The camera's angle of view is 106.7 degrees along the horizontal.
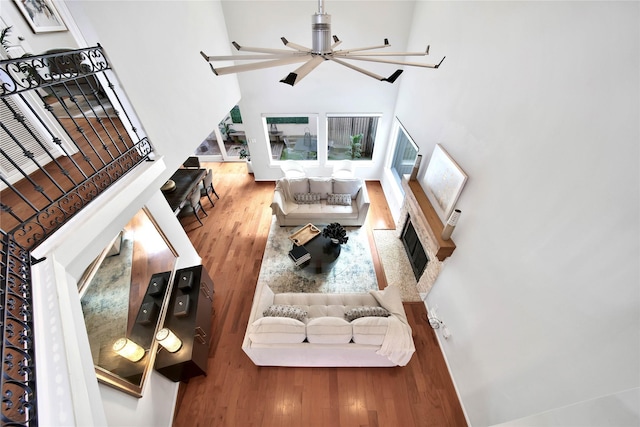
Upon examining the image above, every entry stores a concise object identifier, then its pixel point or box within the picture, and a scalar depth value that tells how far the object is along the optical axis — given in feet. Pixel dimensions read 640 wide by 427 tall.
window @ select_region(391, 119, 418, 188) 15.58
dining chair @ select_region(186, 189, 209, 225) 16.79
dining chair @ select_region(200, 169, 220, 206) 18.21
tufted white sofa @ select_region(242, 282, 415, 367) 8.83
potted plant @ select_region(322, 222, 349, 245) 14.05
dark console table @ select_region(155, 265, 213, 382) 8.82
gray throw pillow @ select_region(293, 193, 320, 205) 17.35
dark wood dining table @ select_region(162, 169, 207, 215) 15.53
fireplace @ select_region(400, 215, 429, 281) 13.21
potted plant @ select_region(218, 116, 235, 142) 24.06
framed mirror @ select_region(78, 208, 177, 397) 7.23
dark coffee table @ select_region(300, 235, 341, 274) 13.47
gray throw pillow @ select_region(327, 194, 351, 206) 17.22
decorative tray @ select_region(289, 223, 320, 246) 14.71
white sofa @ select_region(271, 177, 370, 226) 16.71
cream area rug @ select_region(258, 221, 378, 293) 13.57
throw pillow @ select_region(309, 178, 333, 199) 17.26
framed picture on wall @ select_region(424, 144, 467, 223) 9.51
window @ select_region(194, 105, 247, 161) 24.06
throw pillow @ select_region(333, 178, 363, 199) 17.15
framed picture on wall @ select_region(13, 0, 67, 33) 7.67
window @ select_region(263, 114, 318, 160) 19.24
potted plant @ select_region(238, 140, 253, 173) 22.27
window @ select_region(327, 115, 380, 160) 19.33
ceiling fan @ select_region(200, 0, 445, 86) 5.05
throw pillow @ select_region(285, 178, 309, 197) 17.19
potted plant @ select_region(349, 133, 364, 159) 20.38
